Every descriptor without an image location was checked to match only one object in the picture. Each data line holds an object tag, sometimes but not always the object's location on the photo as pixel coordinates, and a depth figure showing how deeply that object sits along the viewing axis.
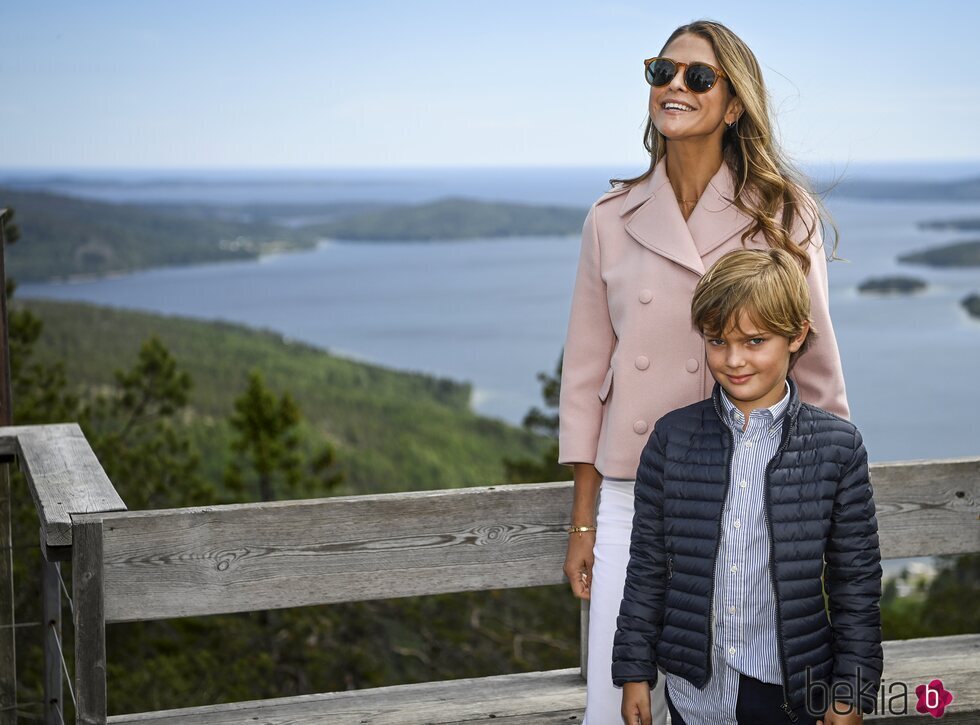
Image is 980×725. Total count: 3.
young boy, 1.61
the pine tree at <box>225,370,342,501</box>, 12.14
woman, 1.86
